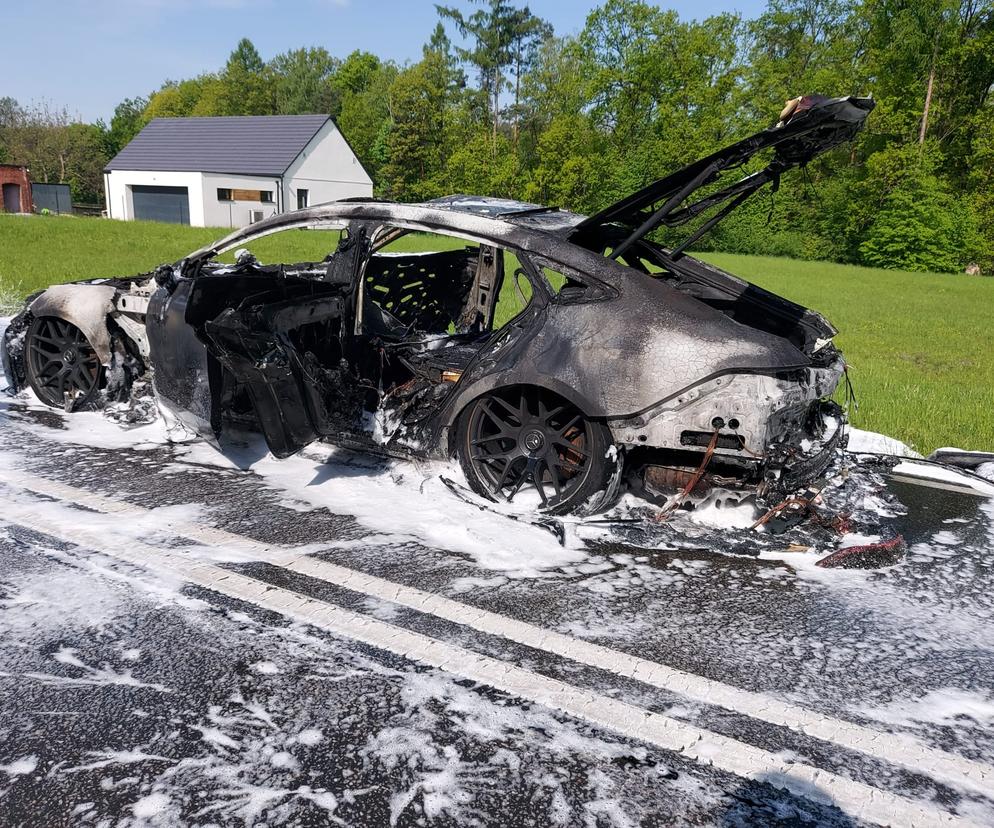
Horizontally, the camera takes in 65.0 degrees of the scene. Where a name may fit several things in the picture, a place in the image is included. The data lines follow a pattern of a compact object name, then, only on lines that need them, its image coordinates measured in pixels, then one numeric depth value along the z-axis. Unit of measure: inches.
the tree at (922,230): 1465.3
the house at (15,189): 1953.7
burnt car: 146.1
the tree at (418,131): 2139.5
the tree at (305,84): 3331.7
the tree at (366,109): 2637.8
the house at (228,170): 1769.2
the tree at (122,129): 3077.0
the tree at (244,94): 3444.9
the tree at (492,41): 2283.5
